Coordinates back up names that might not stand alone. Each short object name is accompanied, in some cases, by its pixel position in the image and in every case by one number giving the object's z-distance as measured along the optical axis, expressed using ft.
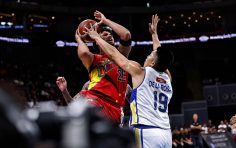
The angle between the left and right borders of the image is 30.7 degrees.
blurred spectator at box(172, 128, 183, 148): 54.90
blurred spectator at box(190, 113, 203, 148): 41.05
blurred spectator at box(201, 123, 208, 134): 54.17
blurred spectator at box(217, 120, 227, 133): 54.44
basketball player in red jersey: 15.19
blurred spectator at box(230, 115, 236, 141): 23.97
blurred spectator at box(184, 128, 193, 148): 54.29
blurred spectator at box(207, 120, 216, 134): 55.21
